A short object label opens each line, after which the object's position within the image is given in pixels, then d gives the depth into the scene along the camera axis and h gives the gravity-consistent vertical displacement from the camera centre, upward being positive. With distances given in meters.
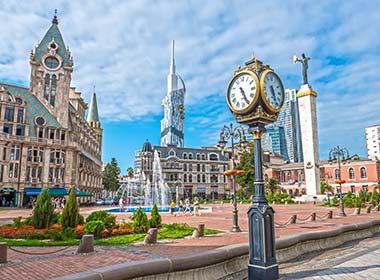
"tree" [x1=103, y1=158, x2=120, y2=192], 77.06 +3.72
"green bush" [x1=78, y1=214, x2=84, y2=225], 13.48 -1.16
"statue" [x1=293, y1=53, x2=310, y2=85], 42.75 +17.13
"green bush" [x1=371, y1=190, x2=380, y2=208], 31.84 -0.69
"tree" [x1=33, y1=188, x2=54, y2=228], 13.45 -0.79
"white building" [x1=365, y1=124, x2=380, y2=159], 134.88 +23.18
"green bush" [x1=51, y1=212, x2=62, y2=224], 13.84 -1.15
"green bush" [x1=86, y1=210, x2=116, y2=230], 12.64 -1.02
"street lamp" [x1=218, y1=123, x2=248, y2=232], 13.42 +2.64
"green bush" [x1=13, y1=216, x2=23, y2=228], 13.79 -1.31
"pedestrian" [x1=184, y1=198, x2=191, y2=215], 27.44 -1.36
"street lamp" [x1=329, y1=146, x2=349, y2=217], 31.83 +3.97
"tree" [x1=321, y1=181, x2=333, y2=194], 48.66 +0.67
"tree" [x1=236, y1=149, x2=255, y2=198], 55.34 +3.15
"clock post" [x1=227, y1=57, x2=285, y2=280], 5.80 +1.12
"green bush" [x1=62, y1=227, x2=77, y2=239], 11.59 -1.48
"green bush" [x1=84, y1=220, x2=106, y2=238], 11.68 -1.29
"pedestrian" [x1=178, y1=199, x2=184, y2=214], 28.89 -1.51
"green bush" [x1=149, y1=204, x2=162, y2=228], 13.31 -1.12
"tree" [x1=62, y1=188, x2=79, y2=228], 12.89 -0.86
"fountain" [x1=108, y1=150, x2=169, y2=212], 48.88 +0.08
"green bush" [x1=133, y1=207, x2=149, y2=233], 12.89 -1.20
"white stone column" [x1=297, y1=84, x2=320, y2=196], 41.66 +7.19
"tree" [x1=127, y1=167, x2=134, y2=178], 102.16 +6.59
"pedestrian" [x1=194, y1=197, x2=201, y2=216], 25.68 -1.38
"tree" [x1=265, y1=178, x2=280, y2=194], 60.43 +1.38
